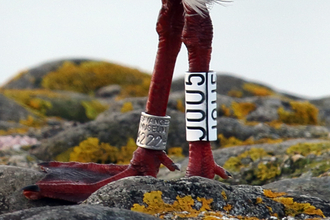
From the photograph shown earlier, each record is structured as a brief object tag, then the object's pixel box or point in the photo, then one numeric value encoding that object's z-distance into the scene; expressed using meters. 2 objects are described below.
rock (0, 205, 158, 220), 6.26
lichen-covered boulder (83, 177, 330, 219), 7.29
